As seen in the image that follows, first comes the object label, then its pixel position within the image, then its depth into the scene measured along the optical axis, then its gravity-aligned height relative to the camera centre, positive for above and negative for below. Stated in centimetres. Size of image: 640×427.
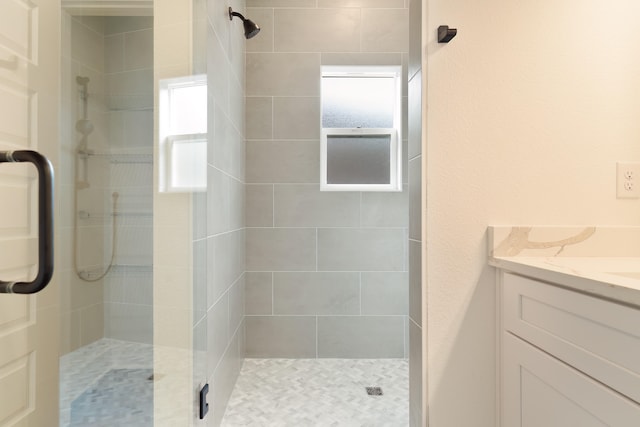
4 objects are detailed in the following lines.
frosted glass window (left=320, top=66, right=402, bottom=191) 255 +68
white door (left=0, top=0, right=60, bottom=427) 59 +2
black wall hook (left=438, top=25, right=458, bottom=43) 101 +58
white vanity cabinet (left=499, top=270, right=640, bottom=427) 63 -34
